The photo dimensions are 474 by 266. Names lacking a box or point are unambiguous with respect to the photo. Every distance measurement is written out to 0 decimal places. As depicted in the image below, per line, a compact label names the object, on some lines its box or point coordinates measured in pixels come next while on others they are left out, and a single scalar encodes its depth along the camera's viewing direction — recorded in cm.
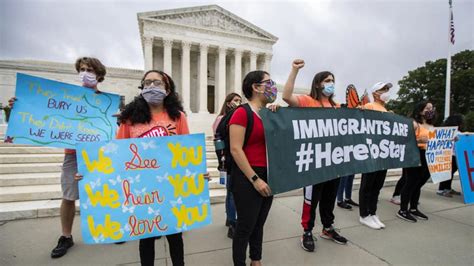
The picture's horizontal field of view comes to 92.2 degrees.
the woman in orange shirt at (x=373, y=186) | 343
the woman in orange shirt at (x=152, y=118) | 192
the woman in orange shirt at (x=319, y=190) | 279
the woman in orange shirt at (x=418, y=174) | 375
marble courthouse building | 2544
